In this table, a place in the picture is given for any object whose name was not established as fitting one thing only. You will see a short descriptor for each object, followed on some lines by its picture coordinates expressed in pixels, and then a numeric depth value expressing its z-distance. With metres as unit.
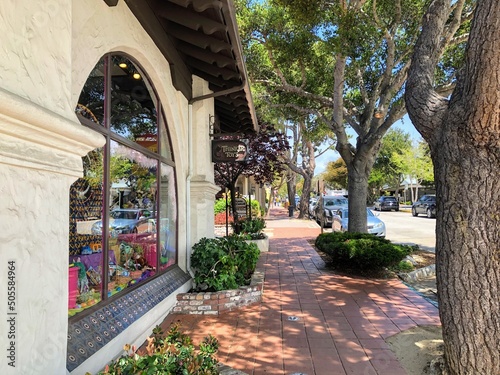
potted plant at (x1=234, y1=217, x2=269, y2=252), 11.63
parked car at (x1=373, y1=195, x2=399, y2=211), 36.91
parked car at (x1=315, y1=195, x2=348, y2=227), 20.04
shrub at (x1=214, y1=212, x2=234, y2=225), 19.91
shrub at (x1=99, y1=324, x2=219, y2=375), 2.19
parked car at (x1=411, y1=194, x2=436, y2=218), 26.75
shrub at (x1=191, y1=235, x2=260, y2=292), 5.59
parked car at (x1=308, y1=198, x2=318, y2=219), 27.91
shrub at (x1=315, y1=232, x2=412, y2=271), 7.59
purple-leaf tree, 13.00
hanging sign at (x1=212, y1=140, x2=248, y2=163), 6.54
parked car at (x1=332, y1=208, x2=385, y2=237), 14.02
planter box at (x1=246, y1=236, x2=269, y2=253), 11.61
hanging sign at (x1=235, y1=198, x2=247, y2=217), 18.96
